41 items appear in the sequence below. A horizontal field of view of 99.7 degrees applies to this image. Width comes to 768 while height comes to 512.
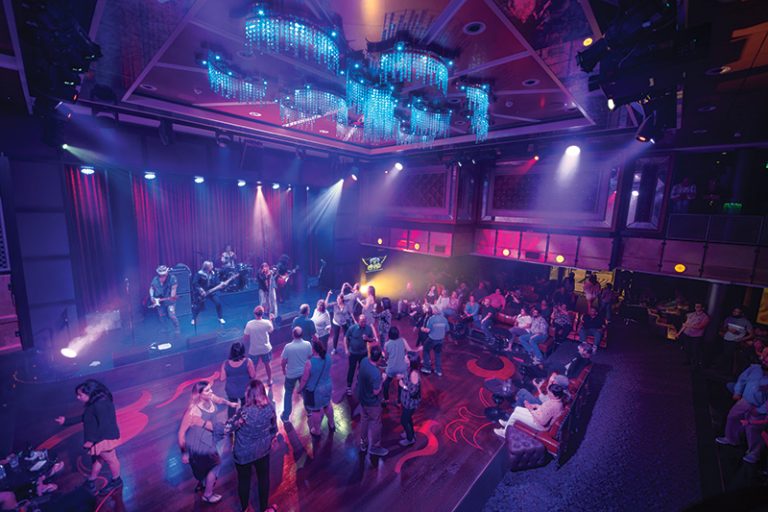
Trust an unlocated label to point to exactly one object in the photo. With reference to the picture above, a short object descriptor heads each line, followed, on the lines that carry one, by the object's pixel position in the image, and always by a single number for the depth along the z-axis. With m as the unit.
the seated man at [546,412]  4.86
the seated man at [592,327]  8.11
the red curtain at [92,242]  7.84
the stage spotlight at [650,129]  4.02
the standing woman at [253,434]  3.37
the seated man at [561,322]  8.38
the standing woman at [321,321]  6.56
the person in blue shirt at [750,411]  4.65
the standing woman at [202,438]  3.61
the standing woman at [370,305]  7.10
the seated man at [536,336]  7.64
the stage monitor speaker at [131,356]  6.25
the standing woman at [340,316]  7.40
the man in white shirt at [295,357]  5.02
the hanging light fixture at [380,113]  4.43
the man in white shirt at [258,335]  5.88
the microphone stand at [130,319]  7.41
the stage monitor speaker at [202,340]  7.14
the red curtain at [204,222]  9.90
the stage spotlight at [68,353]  5.95
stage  5.96
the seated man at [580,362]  6.30
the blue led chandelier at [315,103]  4.54
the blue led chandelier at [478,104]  4.61
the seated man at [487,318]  8.80
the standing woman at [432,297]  9.20
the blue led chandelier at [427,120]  5.13
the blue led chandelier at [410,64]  3.53
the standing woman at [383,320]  6.79
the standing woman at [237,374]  4.62
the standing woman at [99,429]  3.81
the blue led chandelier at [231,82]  3.99
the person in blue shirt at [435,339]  6.80
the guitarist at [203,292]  8.45
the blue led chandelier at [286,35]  2.89
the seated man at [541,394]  5.06
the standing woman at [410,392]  4.71
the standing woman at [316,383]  4.61
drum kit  10.13
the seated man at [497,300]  9.11
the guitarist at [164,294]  7.72
